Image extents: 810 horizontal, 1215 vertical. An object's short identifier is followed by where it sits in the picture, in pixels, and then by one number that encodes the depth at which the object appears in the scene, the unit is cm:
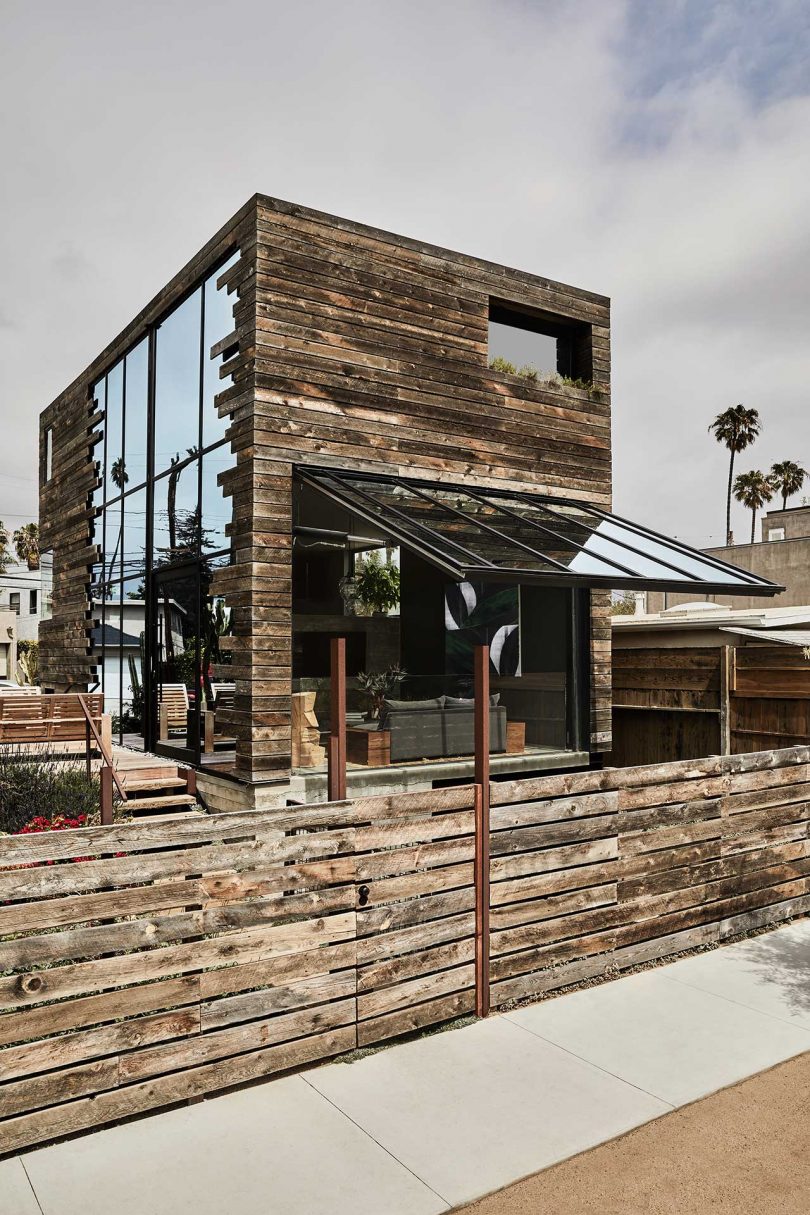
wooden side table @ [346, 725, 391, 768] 959
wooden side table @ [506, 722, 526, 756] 1064
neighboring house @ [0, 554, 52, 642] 4703
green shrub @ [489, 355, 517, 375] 1112
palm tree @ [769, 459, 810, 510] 5431
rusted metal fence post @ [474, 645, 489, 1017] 527
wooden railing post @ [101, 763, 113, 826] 678
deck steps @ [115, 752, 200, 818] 952
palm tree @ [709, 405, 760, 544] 5100
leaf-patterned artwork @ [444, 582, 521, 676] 1109
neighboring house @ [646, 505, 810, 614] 2977
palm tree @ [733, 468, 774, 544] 5397
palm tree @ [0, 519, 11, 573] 6026
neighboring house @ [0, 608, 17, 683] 3953
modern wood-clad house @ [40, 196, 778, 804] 900
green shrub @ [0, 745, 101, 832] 730
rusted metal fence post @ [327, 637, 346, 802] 499
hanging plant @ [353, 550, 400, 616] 1234
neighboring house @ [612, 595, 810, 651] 1209
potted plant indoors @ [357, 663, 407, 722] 984
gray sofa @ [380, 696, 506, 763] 978
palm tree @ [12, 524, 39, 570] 5872
